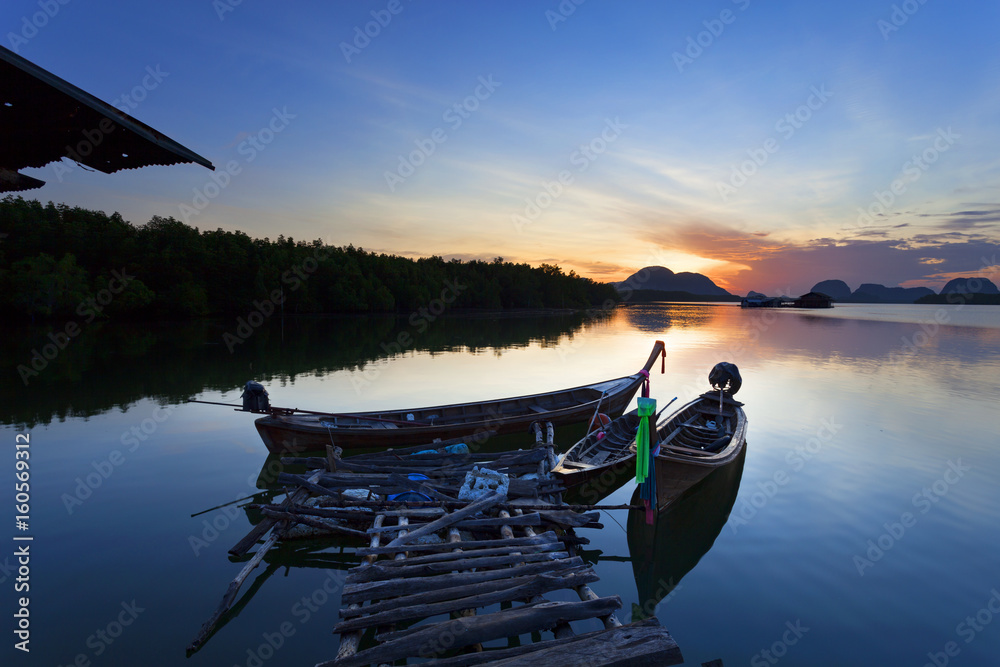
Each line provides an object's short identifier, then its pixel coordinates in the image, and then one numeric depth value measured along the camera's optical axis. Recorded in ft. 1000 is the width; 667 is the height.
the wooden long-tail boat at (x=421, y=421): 37.70
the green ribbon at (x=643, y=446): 26.05
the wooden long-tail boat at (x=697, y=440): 28.22
